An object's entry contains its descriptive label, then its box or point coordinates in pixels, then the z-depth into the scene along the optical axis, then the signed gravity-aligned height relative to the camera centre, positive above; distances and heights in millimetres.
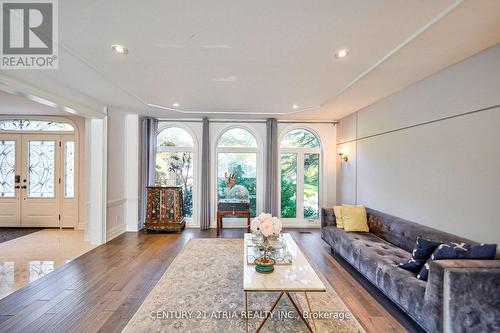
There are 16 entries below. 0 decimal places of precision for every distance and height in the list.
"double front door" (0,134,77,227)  5215 -371
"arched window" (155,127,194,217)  5574 +111
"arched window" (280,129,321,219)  5688 -307
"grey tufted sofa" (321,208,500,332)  1652 -1118
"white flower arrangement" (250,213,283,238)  2361 -663
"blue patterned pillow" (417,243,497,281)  1880 -765
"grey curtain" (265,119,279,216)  5379 -90
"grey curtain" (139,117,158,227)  5223 +253
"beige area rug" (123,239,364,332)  2025 -1517
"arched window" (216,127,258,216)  5594 +168
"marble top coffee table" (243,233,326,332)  1841 -1053
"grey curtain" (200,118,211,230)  5340 -293
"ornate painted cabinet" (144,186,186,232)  5016 -992
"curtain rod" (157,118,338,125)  5461 +1183
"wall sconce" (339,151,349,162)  5109 +255
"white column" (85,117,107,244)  4293 -243
